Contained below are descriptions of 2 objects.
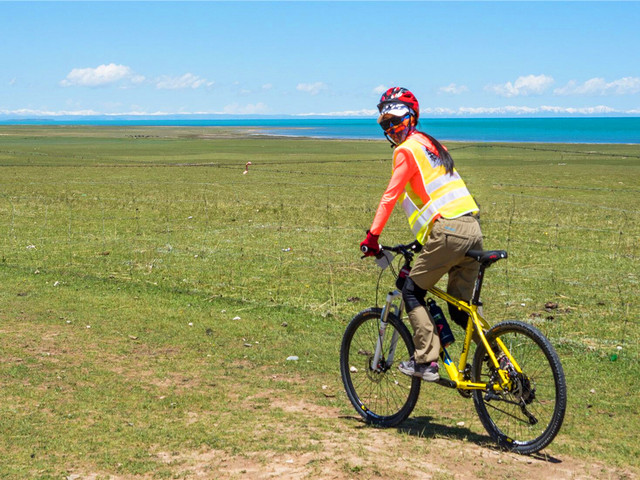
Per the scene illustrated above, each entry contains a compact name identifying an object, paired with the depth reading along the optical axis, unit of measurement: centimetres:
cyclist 565
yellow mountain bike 546
